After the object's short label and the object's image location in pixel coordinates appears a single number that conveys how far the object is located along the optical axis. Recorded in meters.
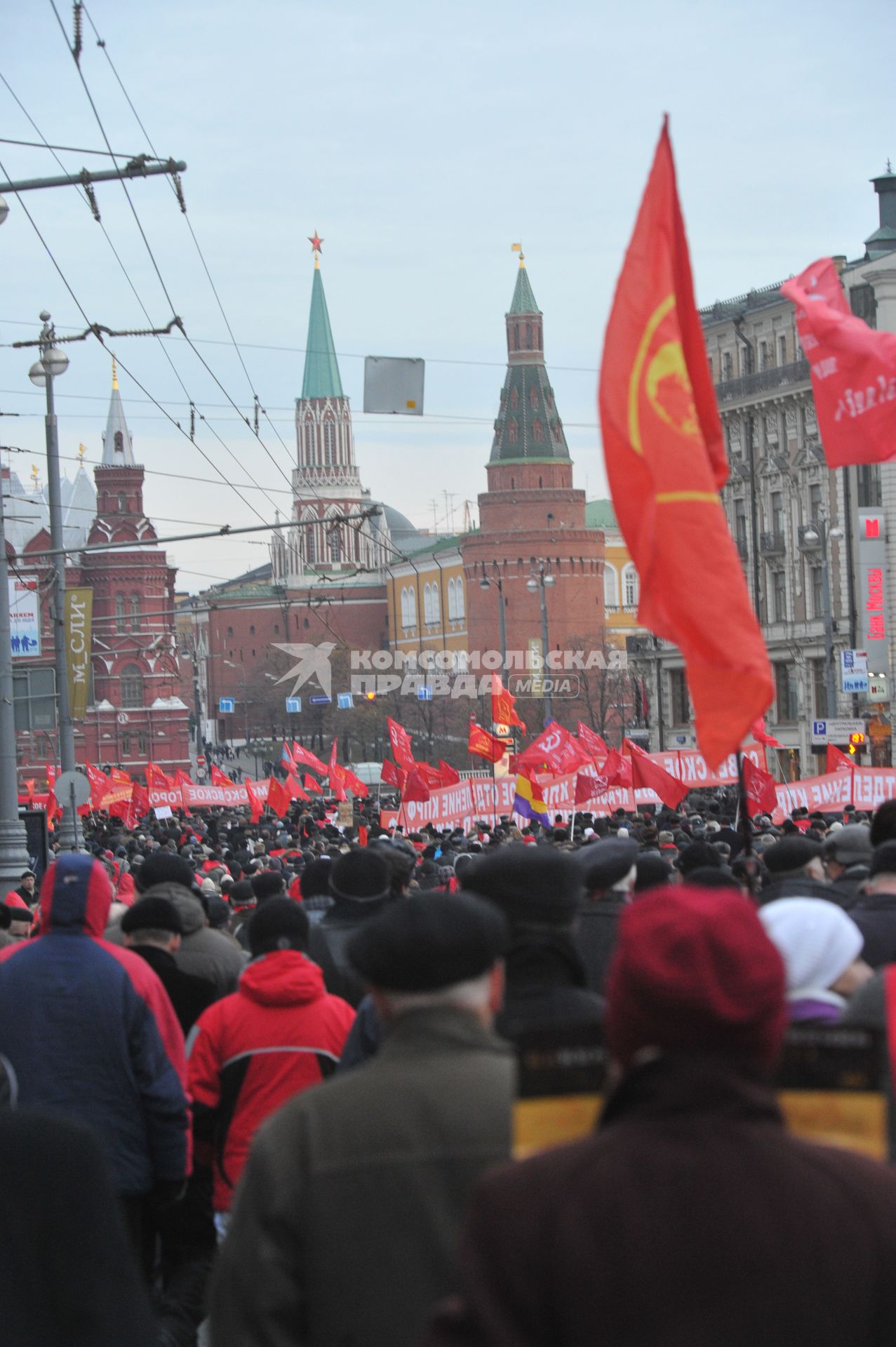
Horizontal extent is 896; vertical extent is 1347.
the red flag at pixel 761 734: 21.59
